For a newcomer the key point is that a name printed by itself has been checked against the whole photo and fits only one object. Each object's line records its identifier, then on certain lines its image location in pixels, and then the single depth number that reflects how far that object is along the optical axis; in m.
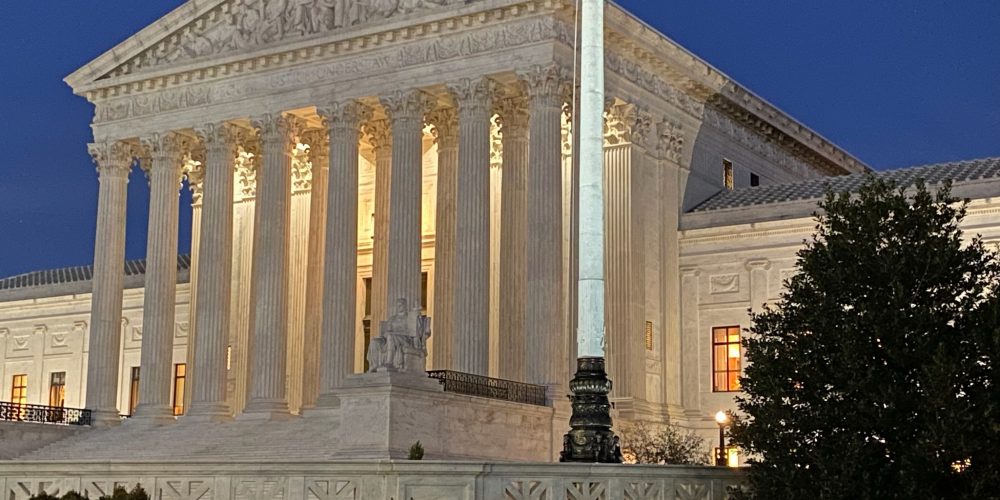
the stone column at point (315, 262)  47.12
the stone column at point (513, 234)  42.16
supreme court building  41.56
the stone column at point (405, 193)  42.75
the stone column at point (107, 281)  48.38
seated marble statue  34.06
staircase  38.03
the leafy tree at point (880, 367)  20.41
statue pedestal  33.56
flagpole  20.17
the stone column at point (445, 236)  44.12
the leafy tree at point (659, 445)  39.88
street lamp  36.03
